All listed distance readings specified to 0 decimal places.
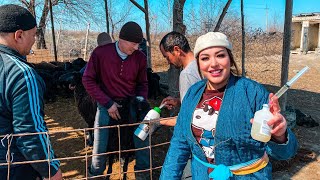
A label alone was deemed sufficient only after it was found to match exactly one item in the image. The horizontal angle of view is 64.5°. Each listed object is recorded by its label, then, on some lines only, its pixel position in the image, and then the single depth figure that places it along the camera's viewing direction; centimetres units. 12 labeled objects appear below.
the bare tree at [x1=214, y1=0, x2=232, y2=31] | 421
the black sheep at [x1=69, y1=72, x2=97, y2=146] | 302
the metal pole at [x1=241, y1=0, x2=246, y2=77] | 484
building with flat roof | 2021
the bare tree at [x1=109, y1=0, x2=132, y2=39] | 954
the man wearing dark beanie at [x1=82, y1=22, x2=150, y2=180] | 219
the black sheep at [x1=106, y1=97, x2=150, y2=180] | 236
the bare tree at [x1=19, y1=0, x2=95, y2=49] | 1670
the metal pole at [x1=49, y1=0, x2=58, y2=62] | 787
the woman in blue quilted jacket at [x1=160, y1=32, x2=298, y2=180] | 119
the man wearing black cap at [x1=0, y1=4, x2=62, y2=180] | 130
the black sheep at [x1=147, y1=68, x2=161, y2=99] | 567
